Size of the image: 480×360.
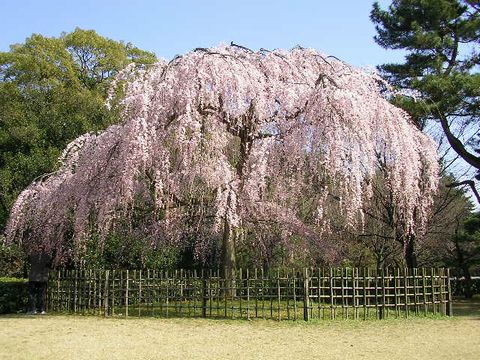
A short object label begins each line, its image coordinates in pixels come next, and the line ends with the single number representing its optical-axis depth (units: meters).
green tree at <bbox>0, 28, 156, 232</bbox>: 18.42
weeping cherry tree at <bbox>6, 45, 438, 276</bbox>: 11.65
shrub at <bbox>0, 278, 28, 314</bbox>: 14.34
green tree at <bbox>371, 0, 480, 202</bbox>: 15.44
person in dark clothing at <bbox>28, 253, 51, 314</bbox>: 13.48
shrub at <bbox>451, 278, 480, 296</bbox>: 26.88
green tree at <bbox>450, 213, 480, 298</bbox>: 20.81
